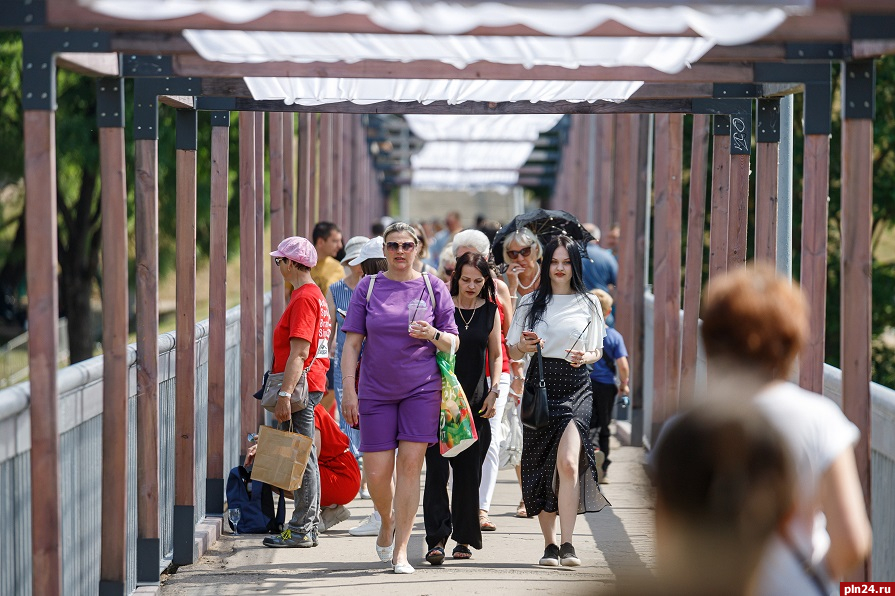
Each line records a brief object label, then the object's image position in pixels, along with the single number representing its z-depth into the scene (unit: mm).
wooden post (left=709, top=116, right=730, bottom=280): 17500
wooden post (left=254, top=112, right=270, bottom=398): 19797
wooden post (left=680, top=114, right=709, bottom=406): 19094
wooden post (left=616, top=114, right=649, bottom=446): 27844
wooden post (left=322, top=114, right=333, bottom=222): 34978
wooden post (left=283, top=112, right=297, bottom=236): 25200
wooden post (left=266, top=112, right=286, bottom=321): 22922
